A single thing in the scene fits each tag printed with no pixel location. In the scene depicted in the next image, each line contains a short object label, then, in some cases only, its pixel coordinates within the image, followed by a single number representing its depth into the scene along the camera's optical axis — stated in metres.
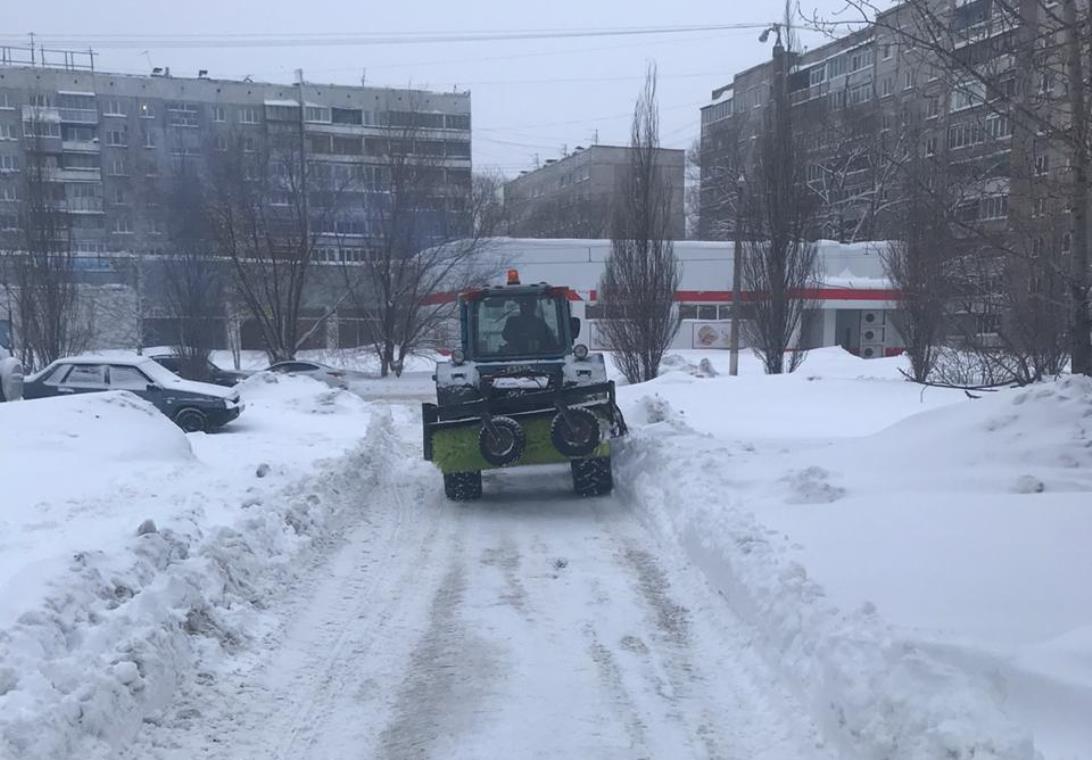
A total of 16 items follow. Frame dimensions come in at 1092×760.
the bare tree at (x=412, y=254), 38.56
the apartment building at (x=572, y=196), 70.12
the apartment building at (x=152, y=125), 48.72
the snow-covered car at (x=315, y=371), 31.66
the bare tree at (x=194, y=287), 32.69
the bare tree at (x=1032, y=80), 6.97
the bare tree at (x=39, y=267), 29.84
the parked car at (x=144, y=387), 17.95
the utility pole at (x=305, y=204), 34.84
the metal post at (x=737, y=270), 25.23
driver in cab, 12.50
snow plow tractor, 10.74
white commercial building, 42.06
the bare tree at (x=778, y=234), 24.41
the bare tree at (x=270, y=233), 33.88
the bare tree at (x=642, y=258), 24.11
